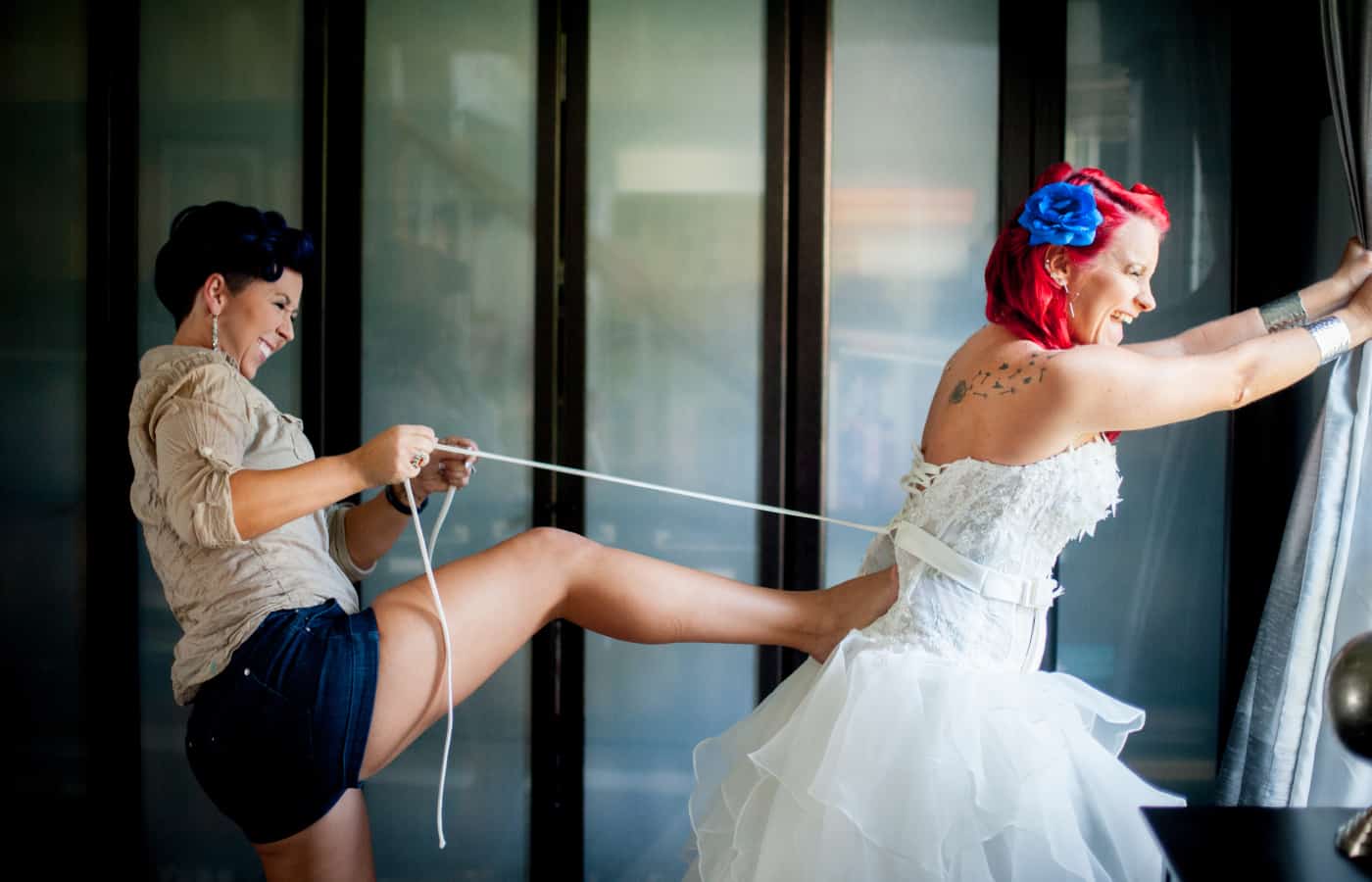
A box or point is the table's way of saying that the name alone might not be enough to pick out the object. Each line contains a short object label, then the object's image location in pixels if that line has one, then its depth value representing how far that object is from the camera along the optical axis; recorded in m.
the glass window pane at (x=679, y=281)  2.36
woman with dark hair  1.45
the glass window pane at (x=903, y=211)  2.32
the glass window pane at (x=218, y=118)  2.39
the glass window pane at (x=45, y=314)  2.39
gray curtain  1.73
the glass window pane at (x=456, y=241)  2.38
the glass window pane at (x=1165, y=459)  2.27
